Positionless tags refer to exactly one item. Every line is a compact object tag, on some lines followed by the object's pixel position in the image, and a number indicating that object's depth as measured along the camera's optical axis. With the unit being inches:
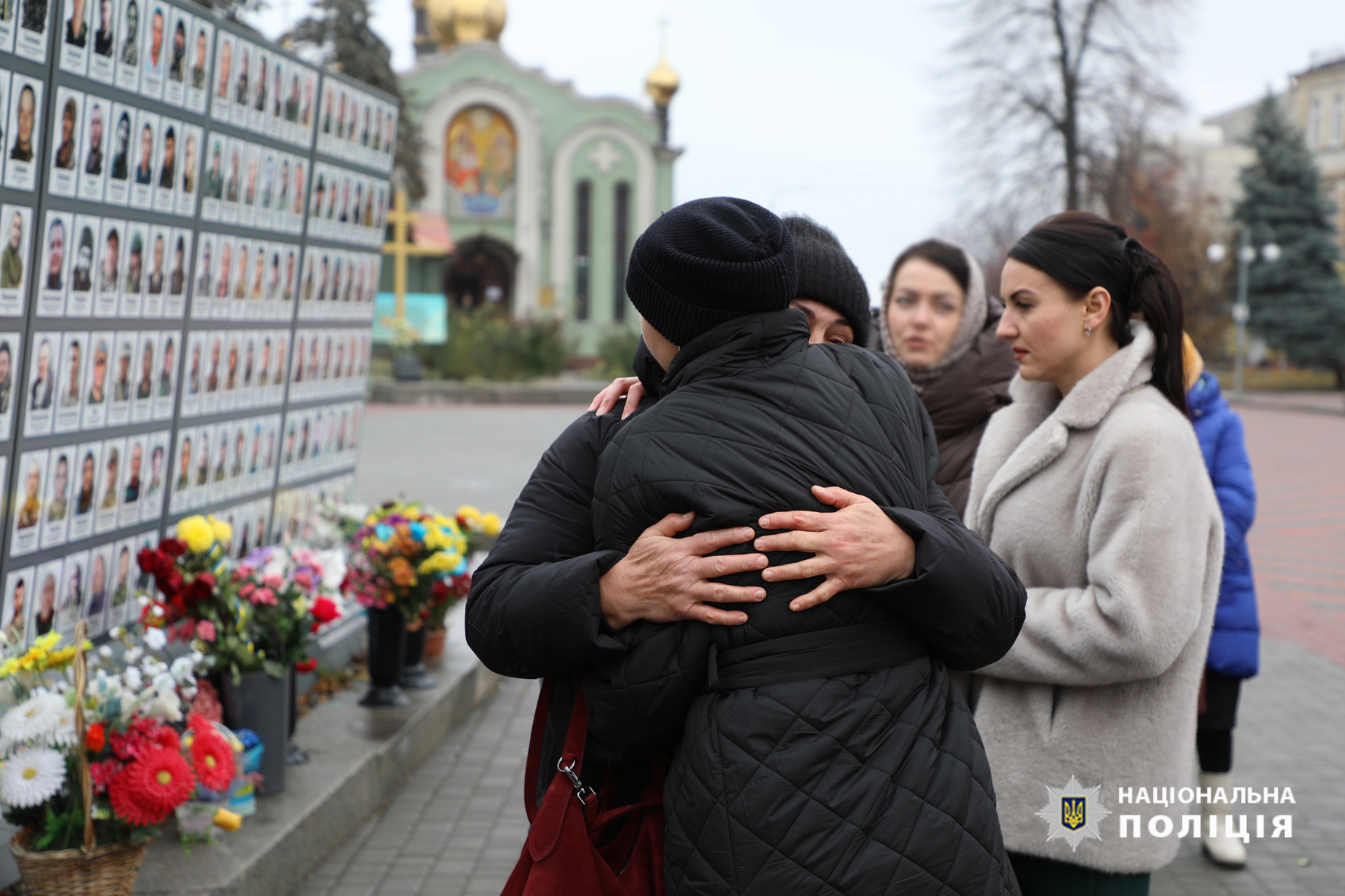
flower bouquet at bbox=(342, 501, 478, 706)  194.5
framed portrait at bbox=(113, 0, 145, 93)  143.1
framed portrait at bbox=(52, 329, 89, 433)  138.3
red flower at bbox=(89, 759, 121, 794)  113.0
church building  1716.3
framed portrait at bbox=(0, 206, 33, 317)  124.6
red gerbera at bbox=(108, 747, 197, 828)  112.1
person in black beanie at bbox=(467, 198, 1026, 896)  58.5
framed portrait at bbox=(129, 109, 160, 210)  149.8
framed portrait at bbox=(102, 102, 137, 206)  144.2
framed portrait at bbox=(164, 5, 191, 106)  155.6
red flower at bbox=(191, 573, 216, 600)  144.2
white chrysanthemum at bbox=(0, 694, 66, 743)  107.9
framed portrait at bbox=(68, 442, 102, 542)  143.3
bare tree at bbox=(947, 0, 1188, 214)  1173.1
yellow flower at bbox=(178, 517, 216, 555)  150.3
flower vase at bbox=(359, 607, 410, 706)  195.0
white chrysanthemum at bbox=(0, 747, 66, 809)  107.3
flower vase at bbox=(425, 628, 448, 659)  232.5
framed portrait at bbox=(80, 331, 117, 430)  144.3
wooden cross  1163.9
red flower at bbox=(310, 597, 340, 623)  153.5
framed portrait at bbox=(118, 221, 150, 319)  150.5
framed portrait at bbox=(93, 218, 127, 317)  144.6
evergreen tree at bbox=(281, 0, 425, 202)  1208.2
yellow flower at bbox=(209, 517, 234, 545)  154.0
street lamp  1312.7
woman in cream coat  87.0
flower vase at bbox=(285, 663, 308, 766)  163.5
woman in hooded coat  125.0
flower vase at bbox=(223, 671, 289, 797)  148.7
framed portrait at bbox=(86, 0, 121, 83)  137.2
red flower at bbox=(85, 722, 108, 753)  111.3
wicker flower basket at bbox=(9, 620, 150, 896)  110.5
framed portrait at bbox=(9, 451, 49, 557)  132.1
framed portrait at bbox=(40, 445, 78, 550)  137.6
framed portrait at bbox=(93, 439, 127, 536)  148.9
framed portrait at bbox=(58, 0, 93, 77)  131.0
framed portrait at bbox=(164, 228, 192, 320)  162.4
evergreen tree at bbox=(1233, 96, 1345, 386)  1472.7
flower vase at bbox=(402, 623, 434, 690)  210.1
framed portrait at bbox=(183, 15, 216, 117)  161.3
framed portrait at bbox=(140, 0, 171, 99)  149.0
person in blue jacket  150.0
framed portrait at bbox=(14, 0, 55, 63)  123.3
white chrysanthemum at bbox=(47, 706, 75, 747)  109.1
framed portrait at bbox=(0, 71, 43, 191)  123.4
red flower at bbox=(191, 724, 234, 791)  122.2
